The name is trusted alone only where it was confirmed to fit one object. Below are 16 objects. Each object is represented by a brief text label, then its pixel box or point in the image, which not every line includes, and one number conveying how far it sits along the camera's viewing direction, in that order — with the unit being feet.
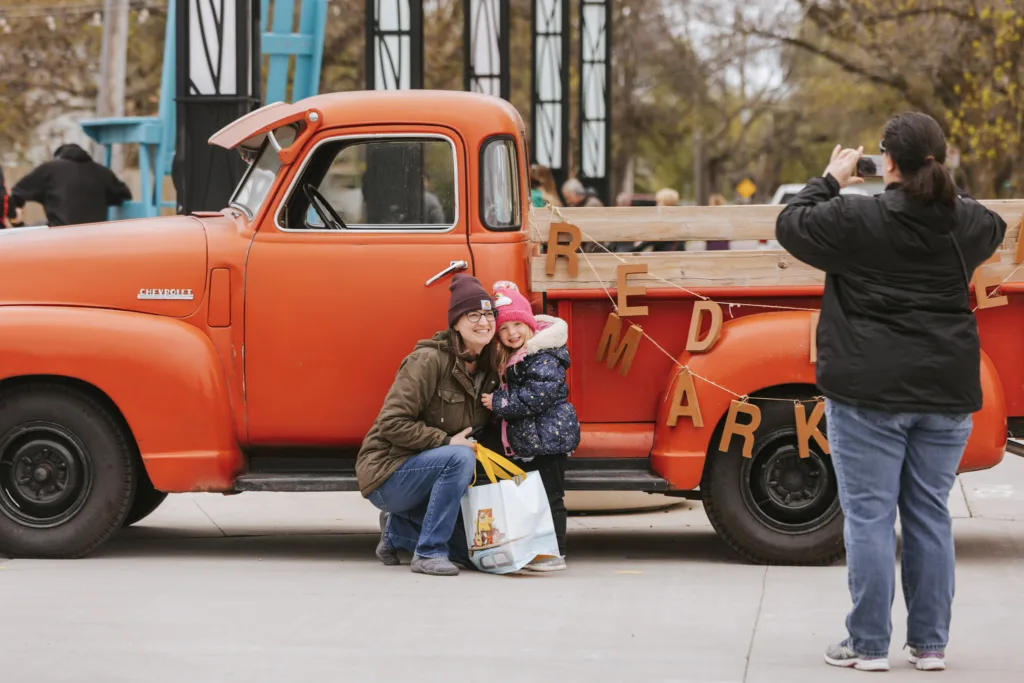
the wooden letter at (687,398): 41.92
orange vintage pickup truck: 42.17
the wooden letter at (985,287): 41.44
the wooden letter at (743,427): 41.62
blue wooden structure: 100.02
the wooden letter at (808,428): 41.69
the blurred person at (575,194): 84.32
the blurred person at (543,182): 72.07
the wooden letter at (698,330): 41.92
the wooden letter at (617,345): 42.52
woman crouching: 41.00
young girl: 41.23
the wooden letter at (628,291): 42.06
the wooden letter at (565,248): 42.27
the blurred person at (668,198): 78.06
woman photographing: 30.98
